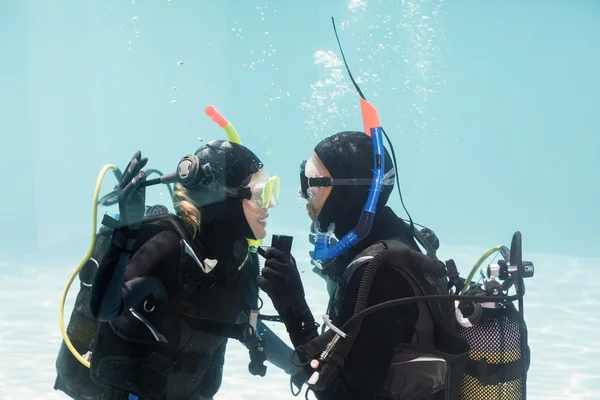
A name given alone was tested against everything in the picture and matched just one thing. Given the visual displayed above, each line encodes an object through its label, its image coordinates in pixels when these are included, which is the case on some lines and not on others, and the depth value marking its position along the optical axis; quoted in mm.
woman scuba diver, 2252
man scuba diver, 1934
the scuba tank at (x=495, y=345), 2213
